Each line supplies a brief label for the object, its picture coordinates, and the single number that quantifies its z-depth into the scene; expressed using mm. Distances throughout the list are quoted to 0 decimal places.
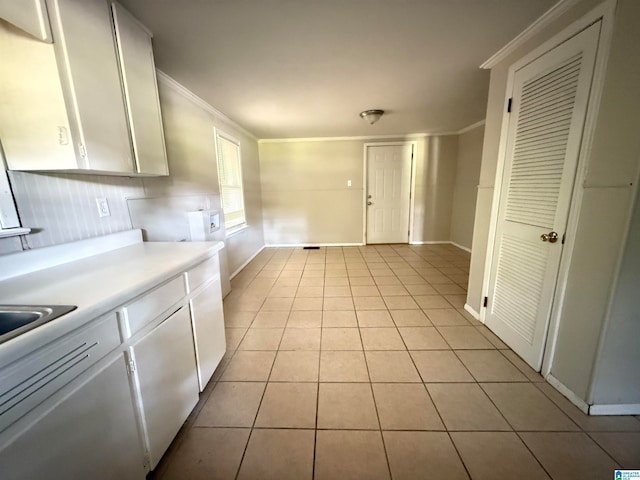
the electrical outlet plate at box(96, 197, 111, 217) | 1495
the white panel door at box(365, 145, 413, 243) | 4852
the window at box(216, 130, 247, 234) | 3363
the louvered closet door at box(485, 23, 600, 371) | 1360
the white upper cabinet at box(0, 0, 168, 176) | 1022
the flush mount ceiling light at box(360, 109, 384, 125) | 3090
